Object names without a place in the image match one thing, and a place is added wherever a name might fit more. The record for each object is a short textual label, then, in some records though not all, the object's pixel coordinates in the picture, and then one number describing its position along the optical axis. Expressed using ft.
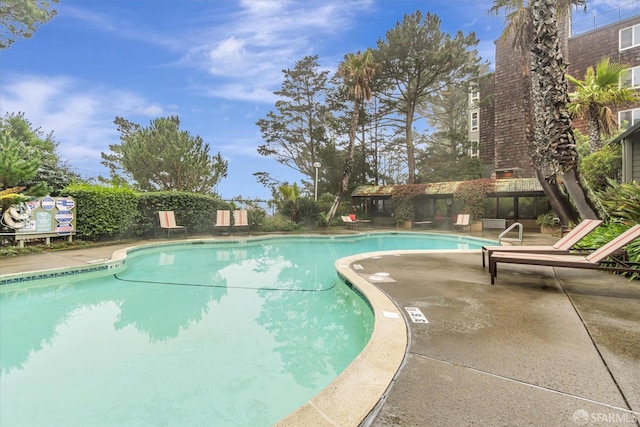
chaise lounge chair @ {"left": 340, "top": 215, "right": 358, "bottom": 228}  60.86
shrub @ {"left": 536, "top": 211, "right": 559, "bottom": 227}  49.49
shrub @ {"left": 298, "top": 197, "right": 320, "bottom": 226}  57.57
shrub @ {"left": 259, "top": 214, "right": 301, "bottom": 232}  53.11
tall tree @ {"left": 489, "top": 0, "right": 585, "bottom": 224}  26.73
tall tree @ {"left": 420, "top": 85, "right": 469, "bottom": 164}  84.43
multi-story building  53.72
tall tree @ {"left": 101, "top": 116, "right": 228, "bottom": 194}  59.72
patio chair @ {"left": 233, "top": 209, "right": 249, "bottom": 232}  48.47
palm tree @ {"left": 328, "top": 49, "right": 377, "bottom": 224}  63.16
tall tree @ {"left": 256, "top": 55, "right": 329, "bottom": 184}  87.40
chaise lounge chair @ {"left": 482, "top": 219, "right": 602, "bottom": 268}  16.99
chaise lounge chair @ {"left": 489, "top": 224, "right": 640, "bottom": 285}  13.37
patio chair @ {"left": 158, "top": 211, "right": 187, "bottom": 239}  41.01
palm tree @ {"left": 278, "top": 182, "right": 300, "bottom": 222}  57.41
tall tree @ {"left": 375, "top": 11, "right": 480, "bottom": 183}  67.97
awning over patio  53.16
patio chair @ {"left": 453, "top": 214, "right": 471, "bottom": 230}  53.57
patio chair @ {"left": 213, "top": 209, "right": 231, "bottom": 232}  47.06
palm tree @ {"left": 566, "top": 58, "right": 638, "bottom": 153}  39.04
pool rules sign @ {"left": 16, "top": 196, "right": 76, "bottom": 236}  30.48
